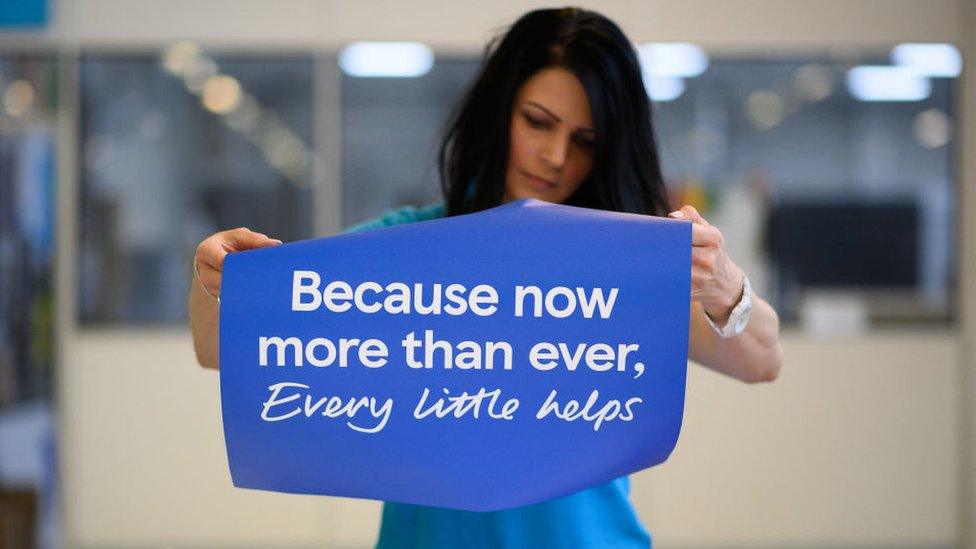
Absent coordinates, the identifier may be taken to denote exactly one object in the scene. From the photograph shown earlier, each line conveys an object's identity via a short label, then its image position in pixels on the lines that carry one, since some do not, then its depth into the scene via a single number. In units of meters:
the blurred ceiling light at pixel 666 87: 4.62
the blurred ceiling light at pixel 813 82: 4.74
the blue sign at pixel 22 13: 4.51
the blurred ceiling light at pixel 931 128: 4.77
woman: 1.45
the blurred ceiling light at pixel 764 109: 4.79
